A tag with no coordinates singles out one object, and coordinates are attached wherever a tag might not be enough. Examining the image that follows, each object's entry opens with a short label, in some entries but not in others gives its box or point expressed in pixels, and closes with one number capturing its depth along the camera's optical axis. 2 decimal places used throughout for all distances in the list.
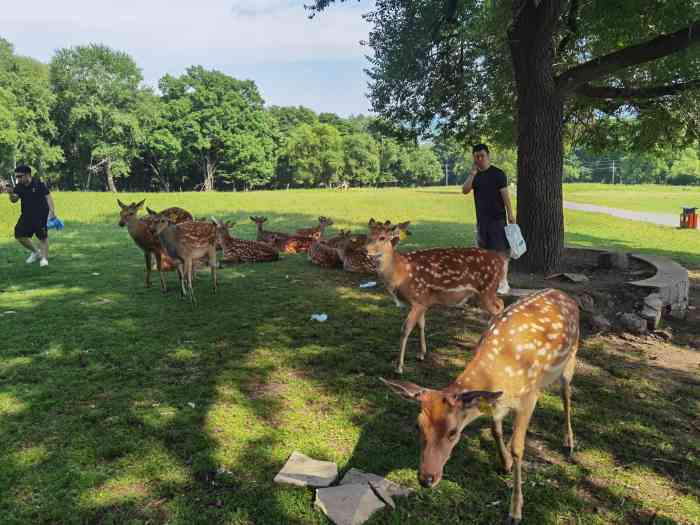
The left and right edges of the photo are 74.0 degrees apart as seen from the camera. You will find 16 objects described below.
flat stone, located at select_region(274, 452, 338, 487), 3.28
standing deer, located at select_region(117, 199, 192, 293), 8.98
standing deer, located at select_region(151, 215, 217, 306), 8.23
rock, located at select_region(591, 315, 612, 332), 6.48
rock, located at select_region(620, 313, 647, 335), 6.41
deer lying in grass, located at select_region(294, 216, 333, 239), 14.04
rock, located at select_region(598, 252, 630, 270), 9.24
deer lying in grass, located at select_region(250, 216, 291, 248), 13.59
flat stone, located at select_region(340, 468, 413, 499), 3.18
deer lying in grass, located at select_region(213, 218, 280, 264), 11.50
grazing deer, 2.77
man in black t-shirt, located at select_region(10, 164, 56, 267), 10.29
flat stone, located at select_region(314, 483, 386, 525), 2.93
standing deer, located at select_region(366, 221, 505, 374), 5.65
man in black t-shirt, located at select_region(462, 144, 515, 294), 6.62
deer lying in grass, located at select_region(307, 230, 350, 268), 11.04
